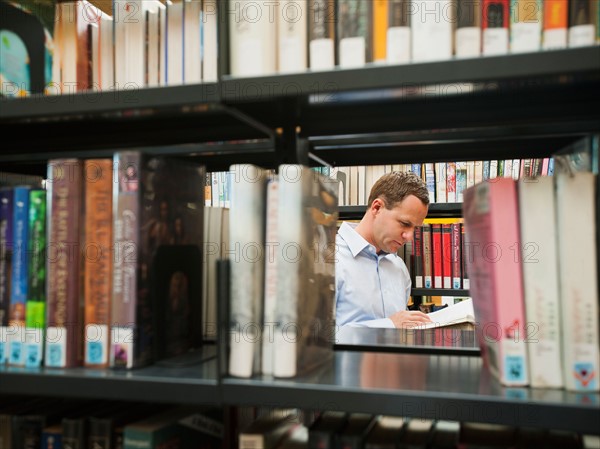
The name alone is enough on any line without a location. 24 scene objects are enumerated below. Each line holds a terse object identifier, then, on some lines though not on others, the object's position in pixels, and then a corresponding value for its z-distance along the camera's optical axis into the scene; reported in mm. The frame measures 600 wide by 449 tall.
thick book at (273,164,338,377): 763
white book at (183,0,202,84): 909
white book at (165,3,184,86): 923
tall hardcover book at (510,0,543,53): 739
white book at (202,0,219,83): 900
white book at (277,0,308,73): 812
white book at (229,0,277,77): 799
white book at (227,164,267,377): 763
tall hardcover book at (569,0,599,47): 717
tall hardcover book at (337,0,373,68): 782
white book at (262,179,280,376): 770
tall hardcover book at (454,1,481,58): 748
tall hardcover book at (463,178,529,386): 725
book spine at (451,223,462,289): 3039
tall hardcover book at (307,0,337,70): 799
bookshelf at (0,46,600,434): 687
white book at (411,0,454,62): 753
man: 2531
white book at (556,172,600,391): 696
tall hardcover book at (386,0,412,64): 766
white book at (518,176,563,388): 714
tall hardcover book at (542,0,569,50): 727
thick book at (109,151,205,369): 828
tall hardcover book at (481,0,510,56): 746
